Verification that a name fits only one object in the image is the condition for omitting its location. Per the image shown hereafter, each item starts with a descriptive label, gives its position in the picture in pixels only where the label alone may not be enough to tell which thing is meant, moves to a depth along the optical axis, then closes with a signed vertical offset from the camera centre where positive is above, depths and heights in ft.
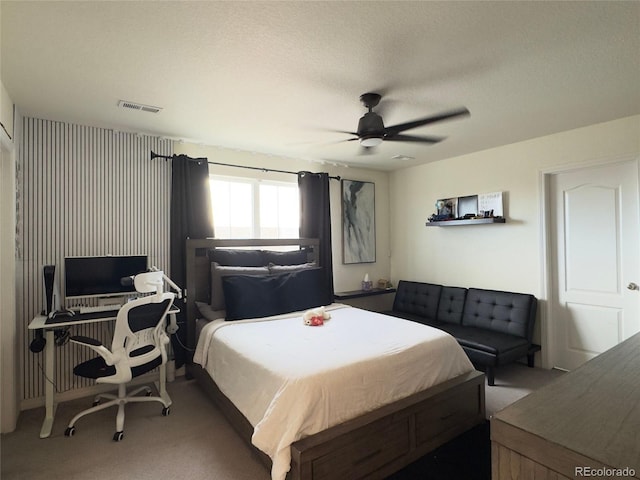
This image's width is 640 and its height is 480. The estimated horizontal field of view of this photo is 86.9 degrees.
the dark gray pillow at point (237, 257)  11.49 -0.49
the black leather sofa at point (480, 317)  10.66 -3.01
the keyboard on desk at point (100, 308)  9.28 -1.76
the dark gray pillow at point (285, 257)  12.38 -0.56
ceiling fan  7.75 +2.67
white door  10.21 -0.75
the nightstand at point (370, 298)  15.01 -2.74
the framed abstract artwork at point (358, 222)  15.76 +0.91
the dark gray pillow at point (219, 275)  10.60 -1.03
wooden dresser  2.09 -1.33
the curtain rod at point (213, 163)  11.19 +2.95
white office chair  7.95 -2.62
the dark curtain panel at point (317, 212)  14.25 +1.26
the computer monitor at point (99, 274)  9.38 -0.82
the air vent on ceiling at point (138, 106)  8.52 +3.59
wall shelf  12.52 +0.68
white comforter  5.79 -2.58
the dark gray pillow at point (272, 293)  9.90 -1.60
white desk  8.15 -2.50
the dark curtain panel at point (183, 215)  11.30 +0.99
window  12.76 +1.40
